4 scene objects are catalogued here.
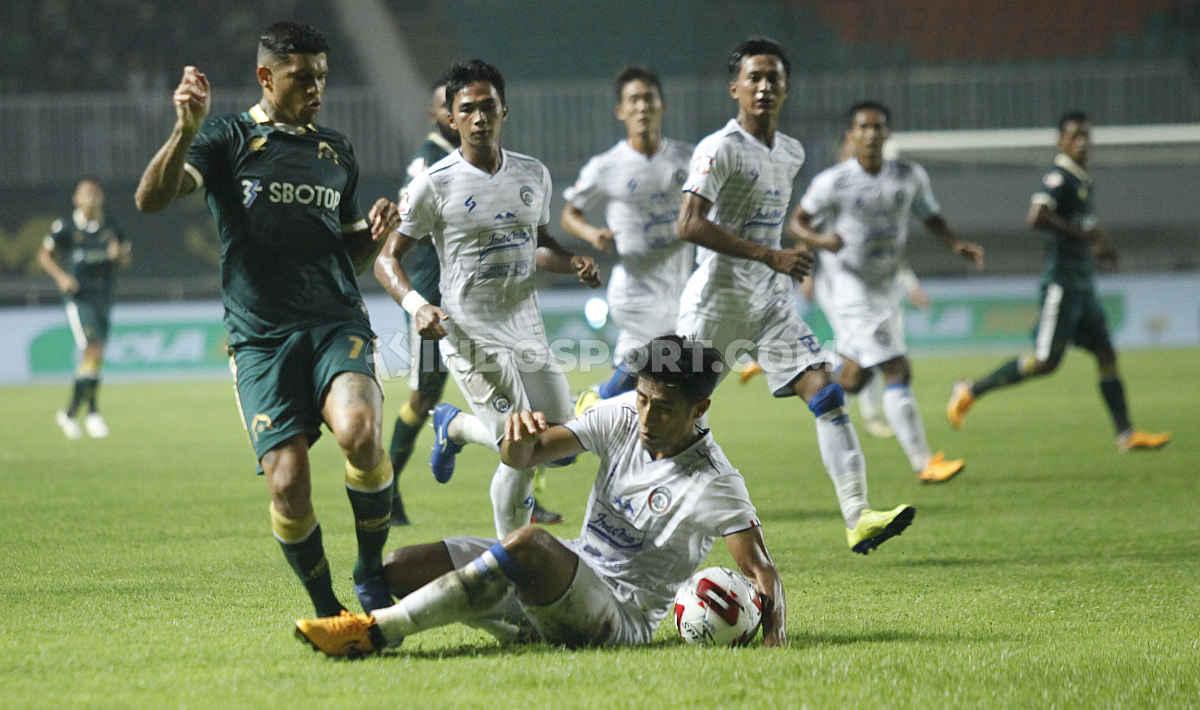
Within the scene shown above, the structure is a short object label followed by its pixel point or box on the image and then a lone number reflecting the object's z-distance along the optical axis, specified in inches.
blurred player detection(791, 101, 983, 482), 840.9
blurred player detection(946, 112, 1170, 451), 949.2
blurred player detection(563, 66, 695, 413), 780.0
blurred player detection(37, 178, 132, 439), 1239.5
